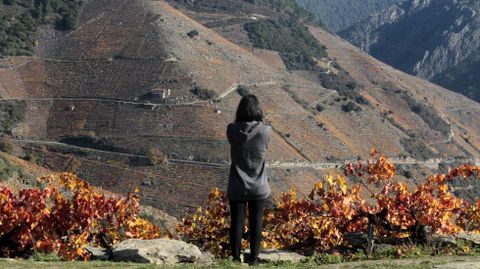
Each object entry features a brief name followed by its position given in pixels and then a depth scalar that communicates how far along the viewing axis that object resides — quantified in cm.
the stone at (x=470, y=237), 1278
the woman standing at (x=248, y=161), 947
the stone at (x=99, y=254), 1150
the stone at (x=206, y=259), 1116
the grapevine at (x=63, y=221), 1228
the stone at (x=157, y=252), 1100
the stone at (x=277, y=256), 1131
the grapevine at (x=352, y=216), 1323
